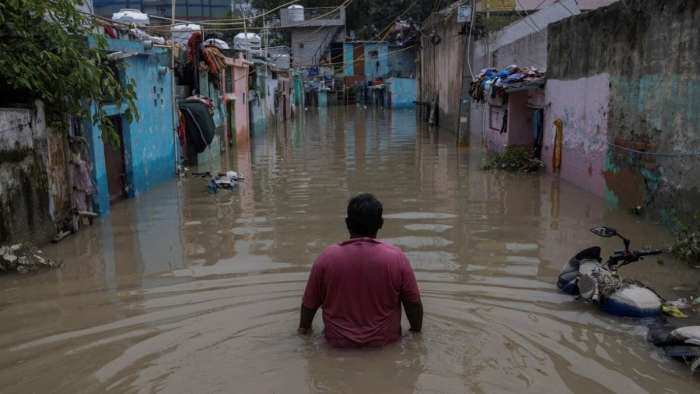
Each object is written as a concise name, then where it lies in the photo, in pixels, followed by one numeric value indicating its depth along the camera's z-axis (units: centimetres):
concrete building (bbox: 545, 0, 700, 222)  826
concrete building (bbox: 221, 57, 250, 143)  2332
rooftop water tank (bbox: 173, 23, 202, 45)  1997
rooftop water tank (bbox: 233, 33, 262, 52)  2770
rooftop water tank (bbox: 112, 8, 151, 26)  1678
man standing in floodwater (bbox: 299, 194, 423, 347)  427
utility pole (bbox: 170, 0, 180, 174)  1553
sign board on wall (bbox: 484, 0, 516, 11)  2355
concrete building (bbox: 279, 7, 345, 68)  5491
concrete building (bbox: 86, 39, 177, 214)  1099
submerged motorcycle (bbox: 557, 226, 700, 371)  459
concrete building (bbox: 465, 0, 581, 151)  1649
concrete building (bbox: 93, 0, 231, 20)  3795
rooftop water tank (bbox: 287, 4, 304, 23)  5375
